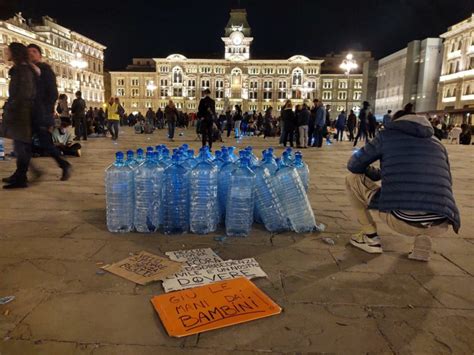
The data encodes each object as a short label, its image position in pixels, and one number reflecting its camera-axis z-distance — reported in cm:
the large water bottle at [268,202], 393
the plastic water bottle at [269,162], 407
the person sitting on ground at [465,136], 2248
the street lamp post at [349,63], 2940
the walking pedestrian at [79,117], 1423
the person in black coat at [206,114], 1140
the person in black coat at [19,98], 532
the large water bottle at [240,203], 374
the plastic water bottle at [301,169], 426
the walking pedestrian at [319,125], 1436
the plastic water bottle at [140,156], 401
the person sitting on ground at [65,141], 973
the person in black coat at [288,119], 1414
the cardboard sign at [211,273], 271
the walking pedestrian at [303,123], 1380
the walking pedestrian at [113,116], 1506
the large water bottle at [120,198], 379
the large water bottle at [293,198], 389
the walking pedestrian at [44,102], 554
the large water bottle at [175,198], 380
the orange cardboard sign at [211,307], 220
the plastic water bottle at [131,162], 390
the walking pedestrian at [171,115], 1671
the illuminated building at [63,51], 5620
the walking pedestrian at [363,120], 1559
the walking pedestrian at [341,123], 1991
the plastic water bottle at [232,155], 442
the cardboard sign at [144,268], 280
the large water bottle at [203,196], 376
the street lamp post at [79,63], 2961
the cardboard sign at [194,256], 312
